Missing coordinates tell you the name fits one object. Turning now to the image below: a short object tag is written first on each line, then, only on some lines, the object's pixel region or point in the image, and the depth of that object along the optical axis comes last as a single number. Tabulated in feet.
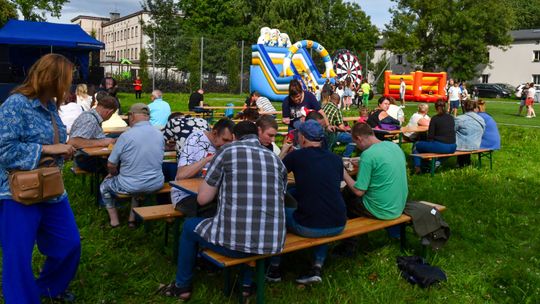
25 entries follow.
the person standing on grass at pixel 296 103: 24.52
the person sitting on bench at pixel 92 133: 18.29
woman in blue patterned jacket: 8.98
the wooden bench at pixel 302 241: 10.61
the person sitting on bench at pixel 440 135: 25.68
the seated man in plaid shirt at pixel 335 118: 28.66
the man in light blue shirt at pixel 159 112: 27.43
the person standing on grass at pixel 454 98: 63.67
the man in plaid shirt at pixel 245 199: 10.17
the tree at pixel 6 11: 90.74
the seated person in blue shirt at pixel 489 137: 28.60
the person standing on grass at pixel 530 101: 58.17
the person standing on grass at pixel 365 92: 74.64
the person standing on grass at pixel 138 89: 77.47
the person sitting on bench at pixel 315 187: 11.96
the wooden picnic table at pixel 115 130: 23.50
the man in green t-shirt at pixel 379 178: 13.84
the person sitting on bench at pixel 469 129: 27.53
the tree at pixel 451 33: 132.77
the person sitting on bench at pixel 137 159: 15.38
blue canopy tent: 60.13
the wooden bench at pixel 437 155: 25.08
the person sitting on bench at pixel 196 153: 13.15
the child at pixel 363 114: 32.86
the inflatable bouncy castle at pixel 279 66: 72.74
